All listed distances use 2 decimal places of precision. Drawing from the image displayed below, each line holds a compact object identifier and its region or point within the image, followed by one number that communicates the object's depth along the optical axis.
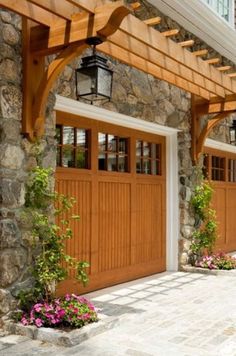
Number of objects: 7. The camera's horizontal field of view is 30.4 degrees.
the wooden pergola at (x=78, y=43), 3.38
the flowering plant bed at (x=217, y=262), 6.60
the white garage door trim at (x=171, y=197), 6.64
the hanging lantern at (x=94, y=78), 3.88
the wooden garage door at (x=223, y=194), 8.18
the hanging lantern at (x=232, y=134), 8.28
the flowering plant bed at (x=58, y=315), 3.64
